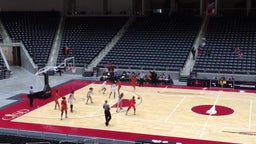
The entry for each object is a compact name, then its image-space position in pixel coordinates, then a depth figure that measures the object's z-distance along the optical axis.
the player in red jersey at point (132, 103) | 21.69
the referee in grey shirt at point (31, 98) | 24.12
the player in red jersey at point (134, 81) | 28.69
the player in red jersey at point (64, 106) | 20.81
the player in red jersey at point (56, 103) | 22.97
